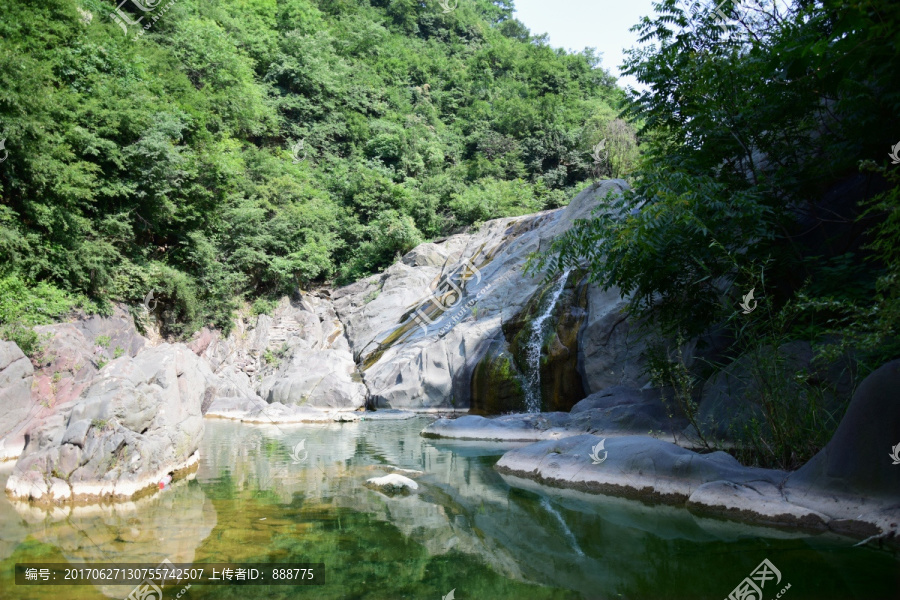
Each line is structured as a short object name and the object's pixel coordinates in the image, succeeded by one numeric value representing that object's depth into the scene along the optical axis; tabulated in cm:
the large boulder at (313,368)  1830
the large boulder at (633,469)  561
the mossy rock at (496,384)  1445
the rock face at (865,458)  436
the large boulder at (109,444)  625
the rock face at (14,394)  938
